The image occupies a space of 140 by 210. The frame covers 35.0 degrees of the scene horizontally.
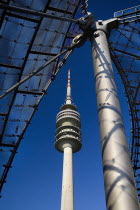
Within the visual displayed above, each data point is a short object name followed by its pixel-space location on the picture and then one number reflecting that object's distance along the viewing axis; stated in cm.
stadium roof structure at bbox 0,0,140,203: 1309
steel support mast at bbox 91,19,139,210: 543
